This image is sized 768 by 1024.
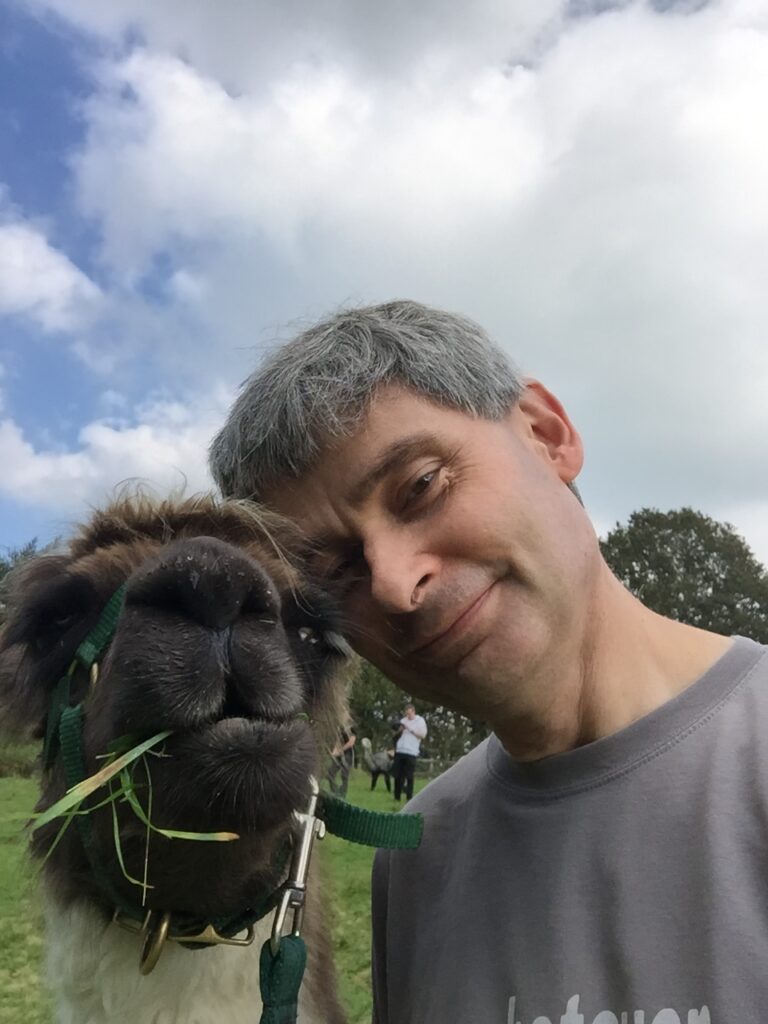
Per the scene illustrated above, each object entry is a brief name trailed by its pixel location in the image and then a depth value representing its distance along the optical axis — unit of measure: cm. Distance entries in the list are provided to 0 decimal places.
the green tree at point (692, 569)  3475
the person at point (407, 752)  1583
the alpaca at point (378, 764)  2014
